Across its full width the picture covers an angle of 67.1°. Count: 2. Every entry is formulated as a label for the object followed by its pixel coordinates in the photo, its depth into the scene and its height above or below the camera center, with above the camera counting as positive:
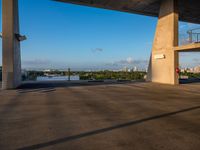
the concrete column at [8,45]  9.12 +1.70
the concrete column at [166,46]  12.27 +2.13
